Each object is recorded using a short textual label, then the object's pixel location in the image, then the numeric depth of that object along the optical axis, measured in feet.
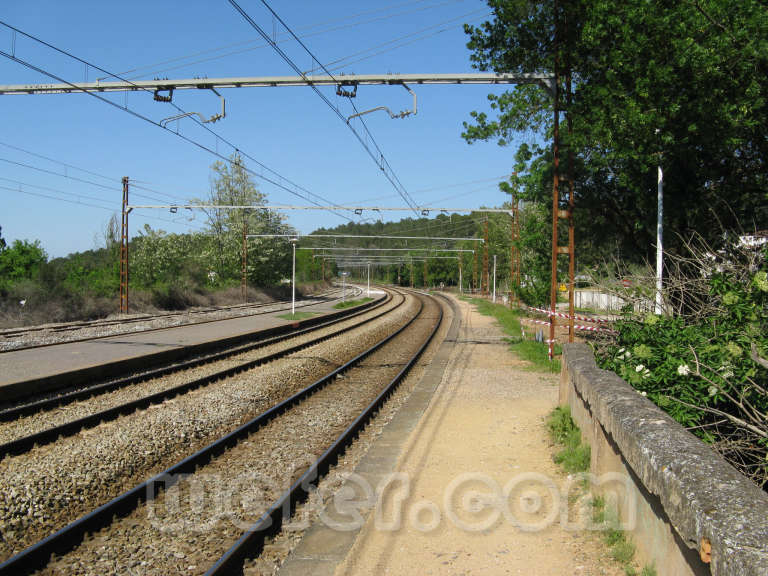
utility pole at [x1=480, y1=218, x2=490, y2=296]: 161.89
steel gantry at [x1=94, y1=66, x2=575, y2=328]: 42.75
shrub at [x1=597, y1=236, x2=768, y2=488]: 15.62
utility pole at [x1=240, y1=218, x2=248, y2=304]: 149.87
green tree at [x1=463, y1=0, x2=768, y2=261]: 37.47
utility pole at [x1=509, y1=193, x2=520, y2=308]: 106.42
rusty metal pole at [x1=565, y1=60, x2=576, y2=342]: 45.12
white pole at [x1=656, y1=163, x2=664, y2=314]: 44.98
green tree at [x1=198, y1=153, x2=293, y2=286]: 171.94
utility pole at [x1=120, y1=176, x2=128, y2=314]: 96.84
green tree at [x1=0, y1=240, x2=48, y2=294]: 116.06
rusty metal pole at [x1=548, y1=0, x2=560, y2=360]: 44.34
